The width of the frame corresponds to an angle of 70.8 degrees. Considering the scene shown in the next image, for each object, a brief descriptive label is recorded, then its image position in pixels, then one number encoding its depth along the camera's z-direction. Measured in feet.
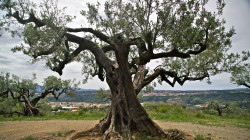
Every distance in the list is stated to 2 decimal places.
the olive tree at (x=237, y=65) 34.76
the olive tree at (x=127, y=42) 24.16
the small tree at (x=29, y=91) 78.23
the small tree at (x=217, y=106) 90.94
